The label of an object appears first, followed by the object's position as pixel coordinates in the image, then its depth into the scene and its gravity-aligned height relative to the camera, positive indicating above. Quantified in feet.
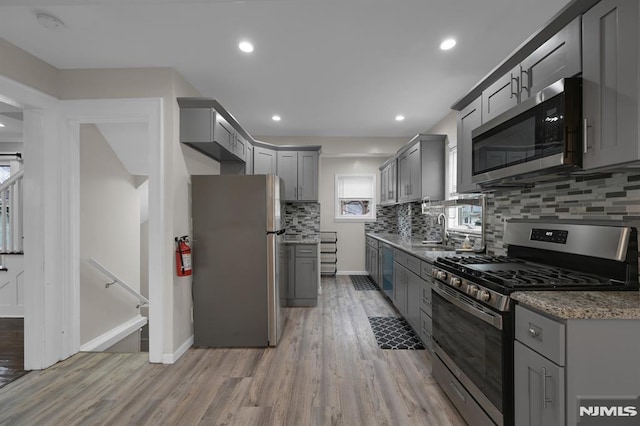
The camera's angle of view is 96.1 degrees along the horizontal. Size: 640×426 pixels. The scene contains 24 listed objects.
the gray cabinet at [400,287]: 11.23 -3.17
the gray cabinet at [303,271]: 13.79 -2.87
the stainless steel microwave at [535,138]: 4.72 +1.41
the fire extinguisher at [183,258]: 8.95 -1.45
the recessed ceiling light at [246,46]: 7.73 +4.52
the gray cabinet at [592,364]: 3.79 -2.03
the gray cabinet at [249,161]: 14.55 +2.60
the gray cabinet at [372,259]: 16.92 -3.12
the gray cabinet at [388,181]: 17.01 +1.90
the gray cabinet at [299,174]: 16.02 +2.08
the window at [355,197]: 21.17 +1.04
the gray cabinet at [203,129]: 9.32 +2.75
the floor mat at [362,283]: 17.40 -4.62
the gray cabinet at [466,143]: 8.12 +2.05
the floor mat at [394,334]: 9.73 -4.55
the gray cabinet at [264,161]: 15.40 +2.76
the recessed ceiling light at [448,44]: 7.68 +4.55
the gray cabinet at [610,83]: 3.97 +1.88
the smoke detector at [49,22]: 6.46 +4.40
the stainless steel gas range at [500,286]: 4.72 -1.39
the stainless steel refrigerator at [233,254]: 9.77 -1.45
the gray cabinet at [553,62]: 4.92 +2.83
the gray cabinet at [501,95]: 6.48 +2.80
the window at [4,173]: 14.28 +1.95
